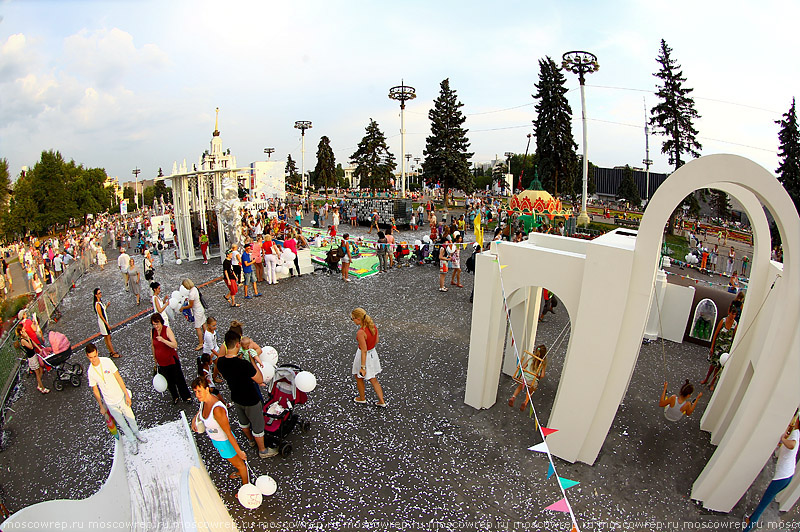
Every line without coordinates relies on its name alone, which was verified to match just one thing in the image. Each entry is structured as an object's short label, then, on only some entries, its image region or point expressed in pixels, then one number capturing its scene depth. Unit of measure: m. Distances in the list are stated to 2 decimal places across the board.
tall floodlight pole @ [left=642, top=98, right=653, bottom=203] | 44.81
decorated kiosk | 19.16
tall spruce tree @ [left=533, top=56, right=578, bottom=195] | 30.70
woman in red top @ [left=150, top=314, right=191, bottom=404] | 6.29
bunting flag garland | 3.94
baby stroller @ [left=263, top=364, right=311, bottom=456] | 5.46
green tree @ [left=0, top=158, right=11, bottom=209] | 33.75
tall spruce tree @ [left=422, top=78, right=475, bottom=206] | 38.19
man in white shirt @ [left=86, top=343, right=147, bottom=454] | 4.85
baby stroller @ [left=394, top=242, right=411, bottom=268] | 15.58
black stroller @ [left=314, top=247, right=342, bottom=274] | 14.34
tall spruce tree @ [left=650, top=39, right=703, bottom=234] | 24.92
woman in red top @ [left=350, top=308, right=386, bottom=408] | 5.80
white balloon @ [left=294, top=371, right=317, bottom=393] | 5.32
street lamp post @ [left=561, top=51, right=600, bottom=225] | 24.89
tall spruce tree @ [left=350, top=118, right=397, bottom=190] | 51.69
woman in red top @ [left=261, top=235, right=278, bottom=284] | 13.13
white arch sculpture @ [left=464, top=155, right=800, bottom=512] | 4.12
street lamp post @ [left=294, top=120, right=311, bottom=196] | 45.91
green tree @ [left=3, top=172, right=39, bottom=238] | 34.19
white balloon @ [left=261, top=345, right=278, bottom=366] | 5.64
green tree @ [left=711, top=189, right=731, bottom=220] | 31.31
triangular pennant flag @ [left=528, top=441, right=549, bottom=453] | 4.33
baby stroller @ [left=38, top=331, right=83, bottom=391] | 7.36
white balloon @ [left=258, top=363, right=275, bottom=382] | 5.59
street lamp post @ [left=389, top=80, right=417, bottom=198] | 33.81
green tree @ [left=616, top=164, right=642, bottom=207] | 48.97
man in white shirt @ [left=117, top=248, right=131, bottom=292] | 12.32
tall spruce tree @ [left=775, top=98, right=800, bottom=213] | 24.42
